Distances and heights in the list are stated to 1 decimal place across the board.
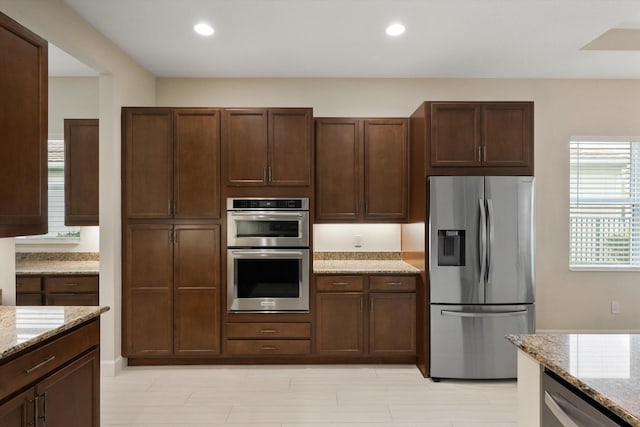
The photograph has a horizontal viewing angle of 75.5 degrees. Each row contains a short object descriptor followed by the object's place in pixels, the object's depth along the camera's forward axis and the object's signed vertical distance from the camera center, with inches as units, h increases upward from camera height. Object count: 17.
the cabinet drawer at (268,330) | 148.3 -41.8
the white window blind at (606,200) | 176.4 +6.2
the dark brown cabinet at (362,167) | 159.2 +18.1
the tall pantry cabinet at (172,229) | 147.1 -5.6
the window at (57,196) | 173.2 +7.3
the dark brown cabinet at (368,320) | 148.3 -38.2
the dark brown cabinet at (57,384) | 60.0 -28.2
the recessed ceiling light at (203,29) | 126.2 +57.6
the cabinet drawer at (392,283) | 147.9 -24.8
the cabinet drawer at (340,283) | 148.9 -25.0
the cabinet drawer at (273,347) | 148.4 -47.9
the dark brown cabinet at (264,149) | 148.5 +23.4
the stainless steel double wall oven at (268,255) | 147.9 -14.7
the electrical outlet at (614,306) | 175.3 -39.2
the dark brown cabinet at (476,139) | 139.4 +25.4
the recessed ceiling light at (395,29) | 126.3 +57.5
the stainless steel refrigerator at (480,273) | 135.4 -19.4
